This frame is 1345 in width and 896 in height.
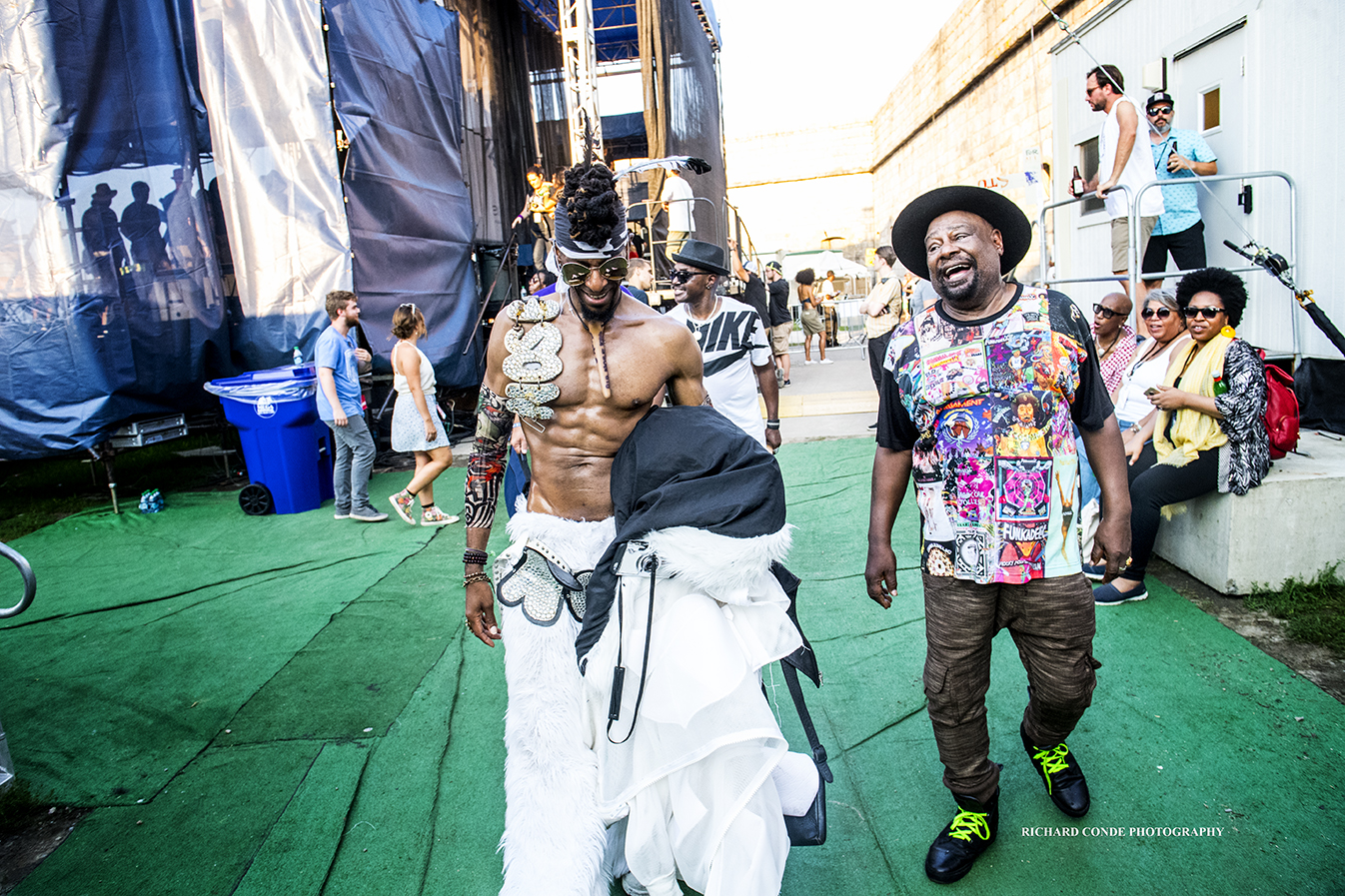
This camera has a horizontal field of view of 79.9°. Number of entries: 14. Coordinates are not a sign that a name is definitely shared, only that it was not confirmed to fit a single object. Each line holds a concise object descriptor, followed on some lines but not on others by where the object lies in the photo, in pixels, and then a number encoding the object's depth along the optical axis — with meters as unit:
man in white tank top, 5.64
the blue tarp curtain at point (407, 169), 9.27
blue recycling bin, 7.34
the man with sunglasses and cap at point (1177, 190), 6.04
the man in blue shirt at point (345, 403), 6.98
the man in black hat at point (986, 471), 2.33
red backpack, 4.02
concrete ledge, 4.02
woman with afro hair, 3.96
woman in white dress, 6.74
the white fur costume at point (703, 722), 1.98
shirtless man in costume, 2.23
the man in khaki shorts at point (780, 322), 14.20
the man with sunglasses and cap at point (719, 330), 4.70
